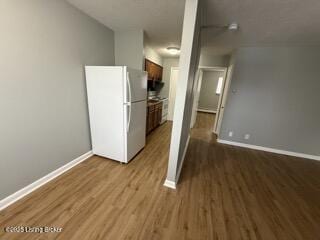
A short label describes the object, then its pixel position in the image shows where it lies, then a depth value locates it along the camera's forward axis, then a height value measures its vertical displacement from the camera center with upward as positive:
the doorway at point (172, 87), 5.28 -0.12
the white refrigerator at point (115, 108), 2.14 -0.47
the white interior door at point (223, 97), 3.73 -0.26
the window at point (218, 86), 7.55 +0.06
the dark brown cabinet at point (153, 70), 3.79 +0.36
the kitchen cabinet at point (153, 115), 3.87 -0.99
